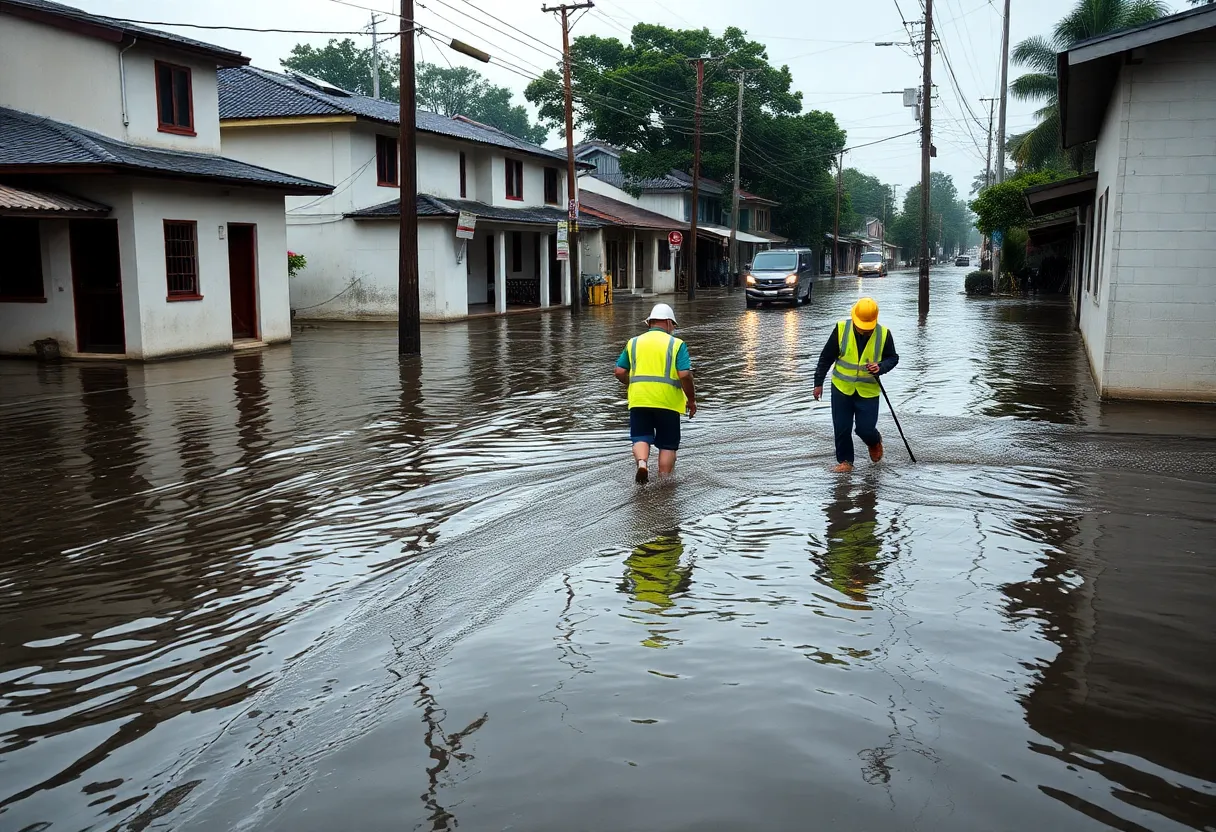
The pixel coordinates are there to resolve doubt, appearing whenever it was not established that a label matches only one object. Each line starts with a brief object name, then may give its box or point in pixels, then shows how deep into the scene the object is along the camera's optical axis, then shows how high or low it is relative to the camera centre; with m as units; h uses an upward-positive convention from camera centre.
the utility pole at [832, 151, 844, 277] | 78.99 +3.69
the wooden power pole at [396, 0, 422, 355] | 20.08 +1.22
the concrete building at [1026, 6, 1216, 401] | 12.71 +0.82
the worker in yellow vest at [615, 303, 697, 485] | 8.82 -0.84
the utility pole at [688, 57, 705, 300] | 46.62 +3.83
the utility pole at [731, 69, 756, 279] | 52.47 +3.65
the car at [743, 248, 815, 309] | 38.25 +0.06
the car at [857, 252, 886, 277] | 79.50 +0.96
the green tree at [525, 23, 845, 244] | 58.81 +9.79
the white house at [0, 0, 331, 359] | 18.94 +1.54
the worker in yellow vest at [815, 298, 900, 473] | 9.43 -0.80
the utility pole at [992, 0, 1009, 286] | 42.68 +7.38
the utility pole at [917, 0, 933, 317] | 33.97 +4.37
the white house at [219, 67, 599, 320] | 29.75 +2.61
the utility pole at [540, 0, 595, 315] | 33.66 +2.99
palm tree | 40.31 +9.04
